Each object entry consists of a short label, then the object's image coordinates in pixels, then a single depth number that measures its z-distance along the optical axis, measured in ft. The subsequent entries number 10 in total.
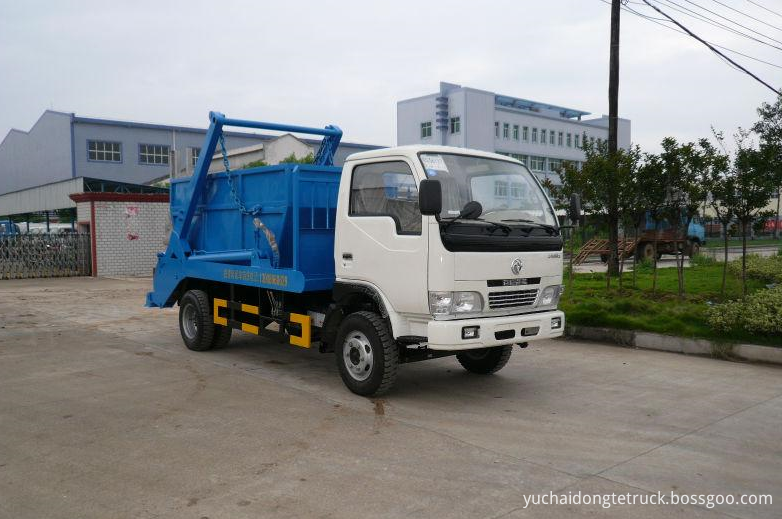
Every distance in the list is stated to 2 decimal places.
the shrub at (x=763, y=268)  45.85
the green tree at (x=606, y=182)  36.52
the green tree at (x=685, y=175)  34.35
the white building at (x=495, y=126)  201.26
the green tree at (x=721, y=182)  33.86
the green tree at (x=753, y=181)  33.27
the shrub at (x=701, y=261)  63.82
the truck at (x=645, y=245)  87.76
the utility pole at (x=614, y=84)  46.81
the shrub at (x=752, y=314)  28.04
